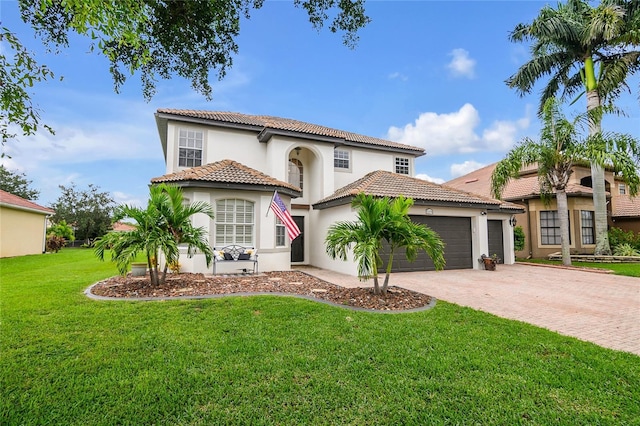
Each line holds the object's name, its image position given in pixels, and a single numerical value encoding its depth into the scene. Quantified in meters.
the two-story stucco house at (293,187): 12.84
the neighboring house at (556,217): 19.64
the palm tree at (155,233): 8.14
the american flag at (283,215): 11.05
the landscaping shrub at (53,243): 25.58
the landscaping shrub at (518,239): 19.61
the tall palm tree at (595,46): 15.97
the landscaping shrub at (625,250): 17.17
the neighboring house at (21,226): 19.70
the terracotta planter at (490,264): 14.00
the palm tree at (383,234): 7.52
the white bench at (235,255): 12.02
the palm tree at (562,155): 14.26
